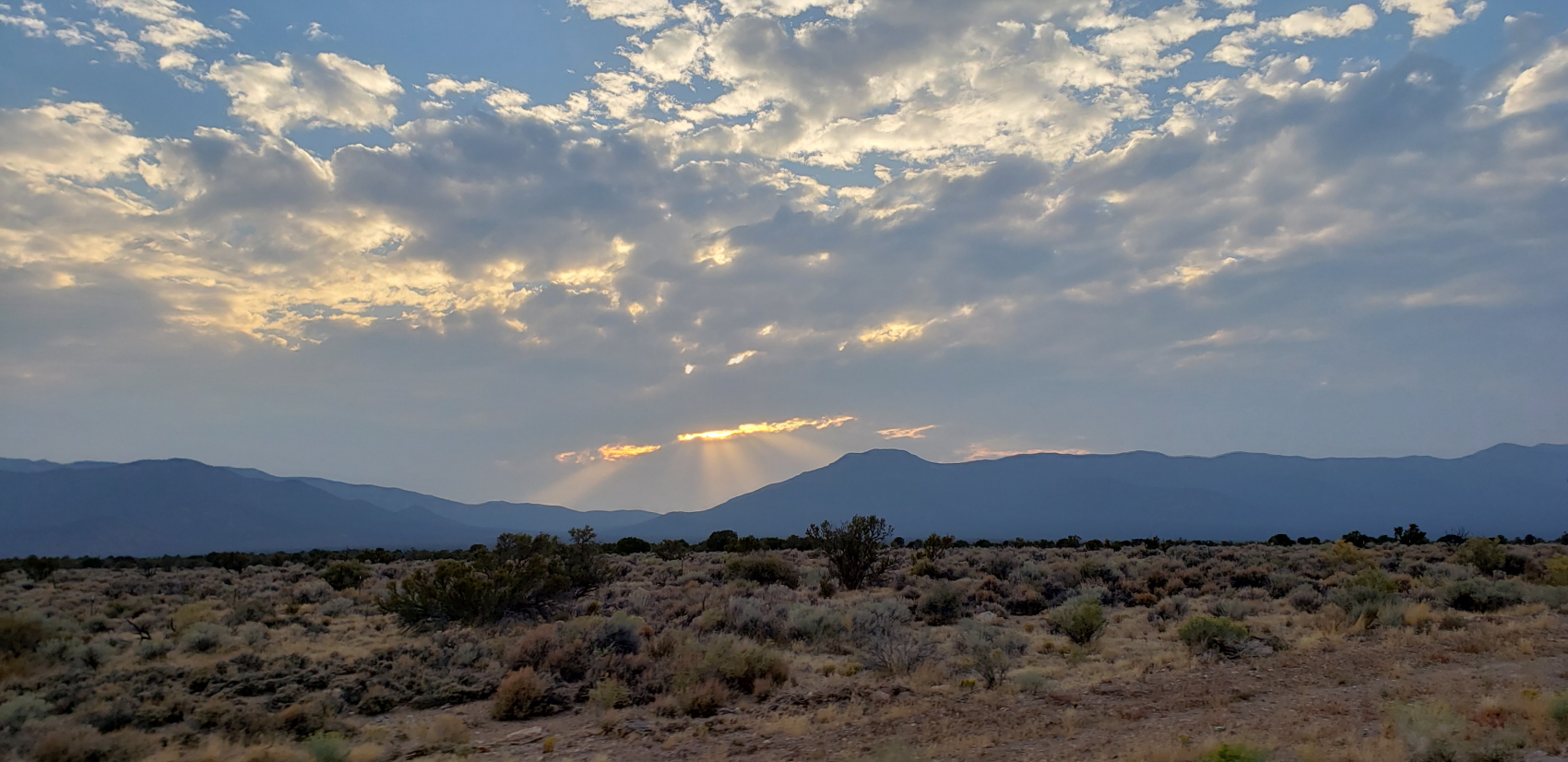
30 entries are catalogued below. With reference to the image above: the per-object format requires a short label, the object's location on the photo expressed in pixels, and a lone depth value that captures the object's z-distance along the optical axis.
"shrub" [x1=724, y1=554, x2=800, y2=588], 25.58
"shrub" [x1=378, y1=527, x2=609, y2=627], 17.19
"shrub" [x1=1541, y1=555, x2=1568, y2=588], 20.21
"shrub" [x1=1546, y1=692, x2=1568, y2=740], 7.34
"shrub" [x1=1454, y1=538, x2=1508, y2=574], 25.02
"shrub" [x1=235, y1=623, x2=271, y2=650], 15.90
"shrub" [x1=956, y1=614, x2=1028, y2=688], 12.03
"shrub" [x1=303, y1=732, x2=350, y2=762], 8.58
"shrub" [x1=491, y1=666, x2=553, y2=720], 10.91
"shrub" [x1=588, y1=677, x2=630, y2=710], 10.94
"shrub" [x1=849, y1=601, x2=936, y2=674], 12.84
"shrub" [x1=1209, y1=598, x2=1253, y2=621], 17.57
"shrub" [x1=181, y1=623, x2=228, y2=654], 15.27
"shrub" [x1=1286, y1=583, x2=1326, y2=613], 18.42
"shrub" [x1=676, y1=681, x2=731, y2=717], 10.80
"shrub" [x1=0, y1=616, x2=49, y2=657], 13.67
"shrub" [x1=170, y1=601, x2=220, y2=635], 17.52
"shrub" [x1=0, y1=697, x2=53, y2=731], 9.33
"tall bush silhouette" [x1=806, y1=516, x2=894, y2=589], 25.30
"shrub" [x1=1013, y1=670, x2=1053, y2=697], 11.42
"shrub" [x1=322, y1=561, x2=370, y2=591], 27.45
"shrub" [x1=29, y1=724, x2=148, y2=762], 8.34
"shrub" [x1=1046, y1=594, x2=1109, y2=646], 15.23
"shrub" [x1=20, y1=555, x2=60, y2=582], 31.67
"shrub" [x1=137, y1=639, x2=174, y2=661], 14.51
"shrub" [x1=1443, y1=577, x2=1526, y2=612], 17.30
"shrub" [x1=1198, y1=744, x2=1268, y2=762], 6.55
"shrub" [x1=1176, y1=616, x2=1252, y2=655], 13.46
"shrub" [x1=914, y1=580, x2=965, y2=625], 18.90
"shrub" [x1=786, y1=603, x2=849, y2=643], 15.84
